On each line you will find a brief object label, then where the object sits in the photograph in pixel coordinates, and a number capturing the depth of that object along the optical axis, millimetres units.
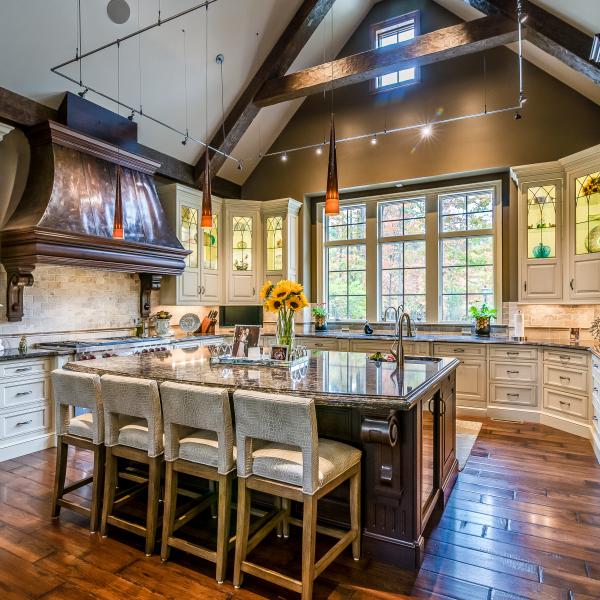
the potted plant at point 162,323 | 5887
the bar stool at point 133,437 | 2371
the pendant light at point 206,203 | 3186
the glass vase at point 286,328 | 3148
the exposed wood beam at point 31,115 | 4230
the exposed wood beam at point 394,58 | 4591
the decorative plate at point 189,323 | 6402
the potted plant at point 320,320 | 6770
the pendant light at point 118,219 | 3367
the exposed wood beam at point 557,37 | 4059
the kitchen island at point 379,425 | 2109
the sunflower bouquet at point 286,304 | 3123
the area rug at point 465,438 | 3829
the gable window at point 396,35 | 6098
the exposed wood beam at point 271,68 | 5496
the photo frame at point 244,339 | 3174
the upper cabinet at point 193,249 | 6074
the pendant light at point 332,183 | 2643
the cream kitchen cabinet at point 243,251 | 6859
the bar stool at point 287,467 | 1930
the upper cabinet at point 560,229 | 4543
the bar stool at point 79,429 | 2568
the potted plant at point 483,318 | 5559
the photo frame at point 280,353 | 3012
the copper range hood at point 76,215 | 4117
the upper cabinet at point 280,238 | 6738
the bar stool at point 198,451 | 2148
